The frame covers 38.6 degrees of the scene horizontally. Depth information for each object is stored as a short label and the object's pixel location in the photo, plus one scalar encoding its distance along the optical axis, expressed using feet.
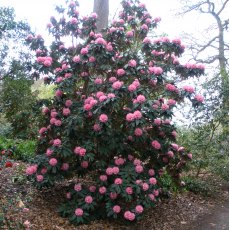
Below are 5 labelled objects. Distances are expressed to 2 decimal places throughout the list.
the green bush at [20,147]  21.16
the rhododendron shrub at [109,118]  13.08
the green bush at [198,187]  20.56
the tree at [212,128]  20.75
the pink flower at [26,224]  10.90
